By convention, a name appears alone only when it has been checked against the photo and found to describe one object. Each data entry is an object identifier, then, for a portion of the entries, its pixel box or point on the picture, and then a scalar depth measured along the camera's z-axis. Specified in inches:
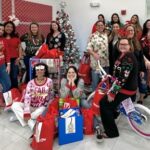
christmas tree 230.7
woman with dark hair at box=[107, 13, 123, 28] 214.6
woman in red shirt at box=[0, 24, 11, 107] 141.4
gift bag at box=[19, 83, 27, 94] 154.4
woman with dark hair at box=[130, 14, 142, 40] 196.2
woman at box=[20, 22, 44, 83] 155.2
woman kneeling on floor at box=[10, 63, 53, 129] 122.6
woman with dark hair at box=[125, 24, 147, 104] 124.6
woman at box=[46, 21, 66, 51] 160.9
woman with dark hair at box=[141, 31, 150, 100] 141.8
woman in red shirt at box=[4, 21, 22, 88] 148.0
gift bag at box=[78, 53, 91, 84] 167.2
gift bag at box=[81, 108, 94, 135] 116.1
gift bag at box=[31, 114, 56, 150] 99.3
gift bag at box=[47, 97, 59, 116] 116.7
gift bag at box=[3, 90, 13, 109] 138.0
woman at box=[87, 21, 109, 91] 142.1
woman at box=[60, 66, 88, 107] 128.2
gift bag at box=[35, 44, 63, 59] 144.8
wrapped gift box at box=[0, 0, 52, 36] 180.0
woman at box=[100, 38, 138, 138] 102.1
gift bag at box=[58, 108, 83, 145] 106.5
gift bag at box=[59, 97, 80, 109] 118.9
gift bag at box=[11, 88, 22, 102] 137.2
